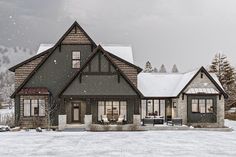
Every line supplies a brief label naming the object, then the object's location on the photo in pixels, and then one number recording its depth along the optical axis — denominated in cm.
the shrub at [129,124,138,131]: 2906
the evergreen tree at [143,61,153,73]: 9009
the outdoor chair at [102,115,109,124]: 3065
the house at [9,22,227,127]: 3067
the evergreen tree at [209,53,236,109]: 5612
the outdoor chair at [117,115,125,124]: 3084
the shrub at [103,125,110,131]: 2908
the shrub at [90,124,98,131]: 2894
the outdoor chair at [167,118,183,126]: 3048
